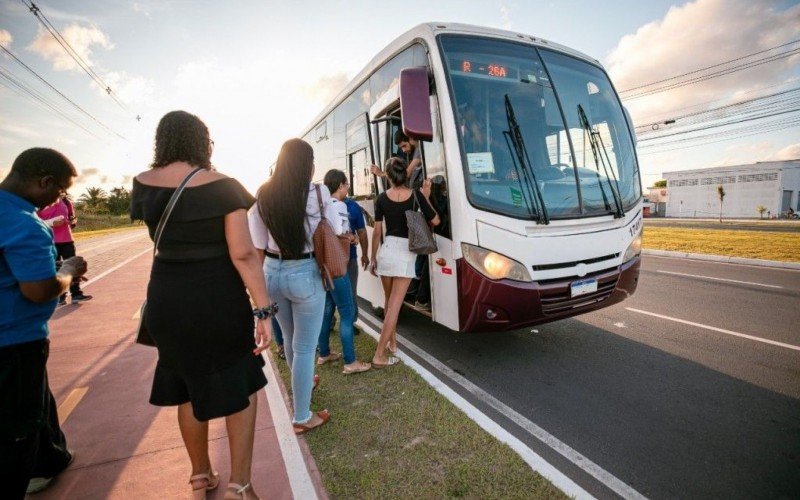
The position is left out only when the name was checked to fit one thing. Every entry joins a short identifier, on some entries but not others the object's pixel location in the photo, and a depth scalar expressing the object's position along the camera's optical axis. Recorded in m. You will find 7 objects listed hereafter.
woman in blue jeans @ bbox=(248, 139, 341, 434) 2.62
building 48.59
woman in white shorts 3.90
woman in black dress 1.81
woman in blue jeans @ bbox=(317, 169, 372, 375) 3.87
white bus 3.57
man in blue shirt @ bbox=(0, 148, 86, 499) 1.86
